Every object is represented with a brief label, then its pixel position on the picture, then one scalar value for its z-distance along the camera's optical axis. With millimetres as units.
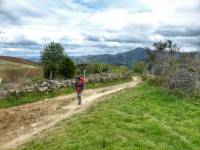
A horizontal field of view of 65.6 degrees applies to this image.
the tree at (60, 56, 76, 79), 23697
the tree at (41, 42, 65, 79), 21346
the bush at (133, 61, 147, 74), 32224
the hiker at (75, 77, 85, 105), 9815
